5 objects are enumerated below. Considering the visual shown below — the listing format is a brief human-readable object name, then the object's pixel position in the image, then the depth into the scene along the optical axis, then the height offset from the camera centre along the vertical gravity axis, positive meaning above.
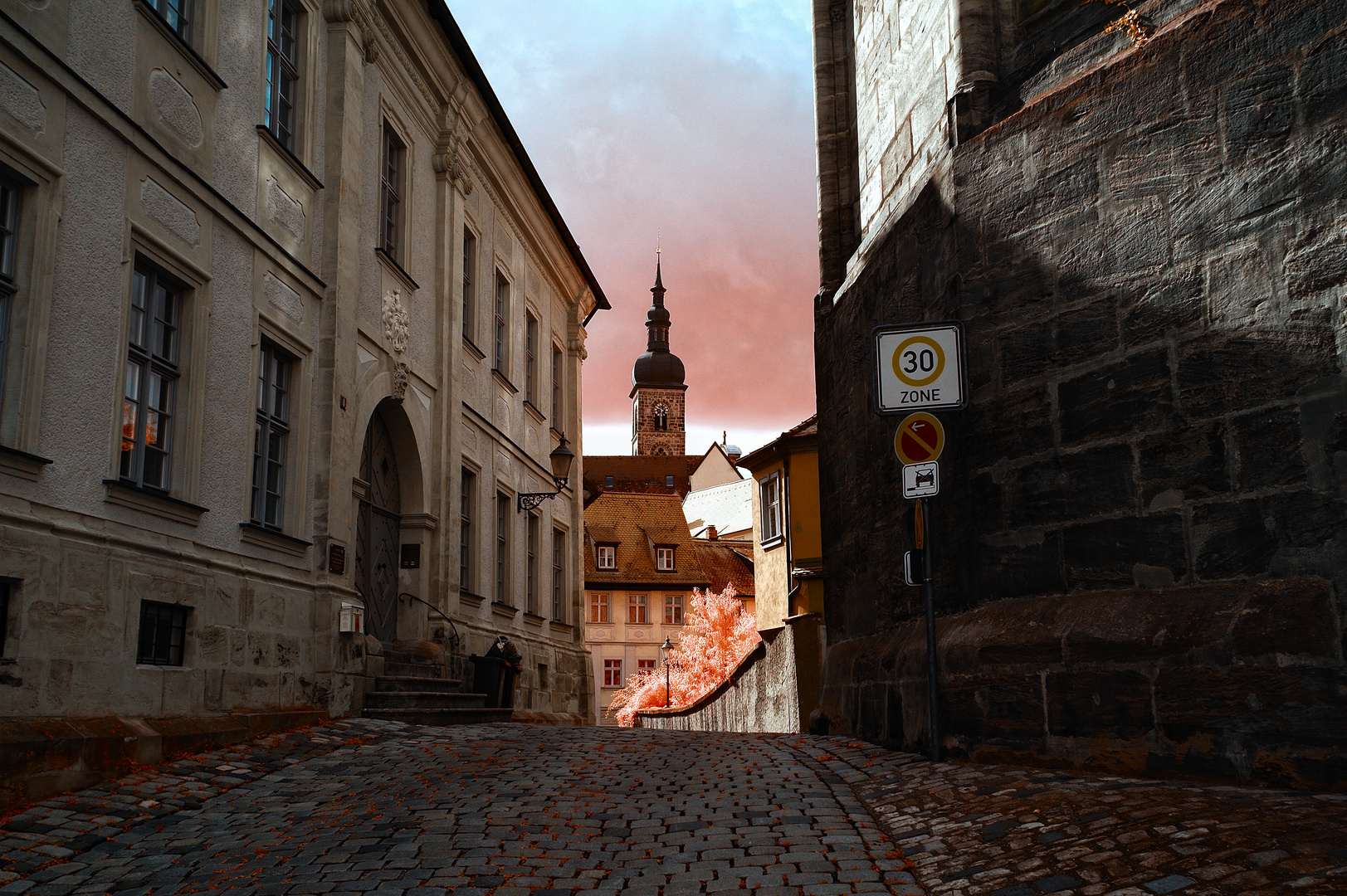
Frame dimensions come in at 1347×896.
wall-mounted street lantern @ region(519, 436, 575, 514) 19.59 +3.43
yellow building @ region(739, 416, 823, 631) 26.70 +3.59
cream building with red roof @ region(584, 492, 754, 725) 58.97 +4.14
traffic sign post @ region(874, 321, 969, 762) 7.62 +1.76
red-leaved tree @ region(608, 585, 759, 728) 48.78 +0.89
